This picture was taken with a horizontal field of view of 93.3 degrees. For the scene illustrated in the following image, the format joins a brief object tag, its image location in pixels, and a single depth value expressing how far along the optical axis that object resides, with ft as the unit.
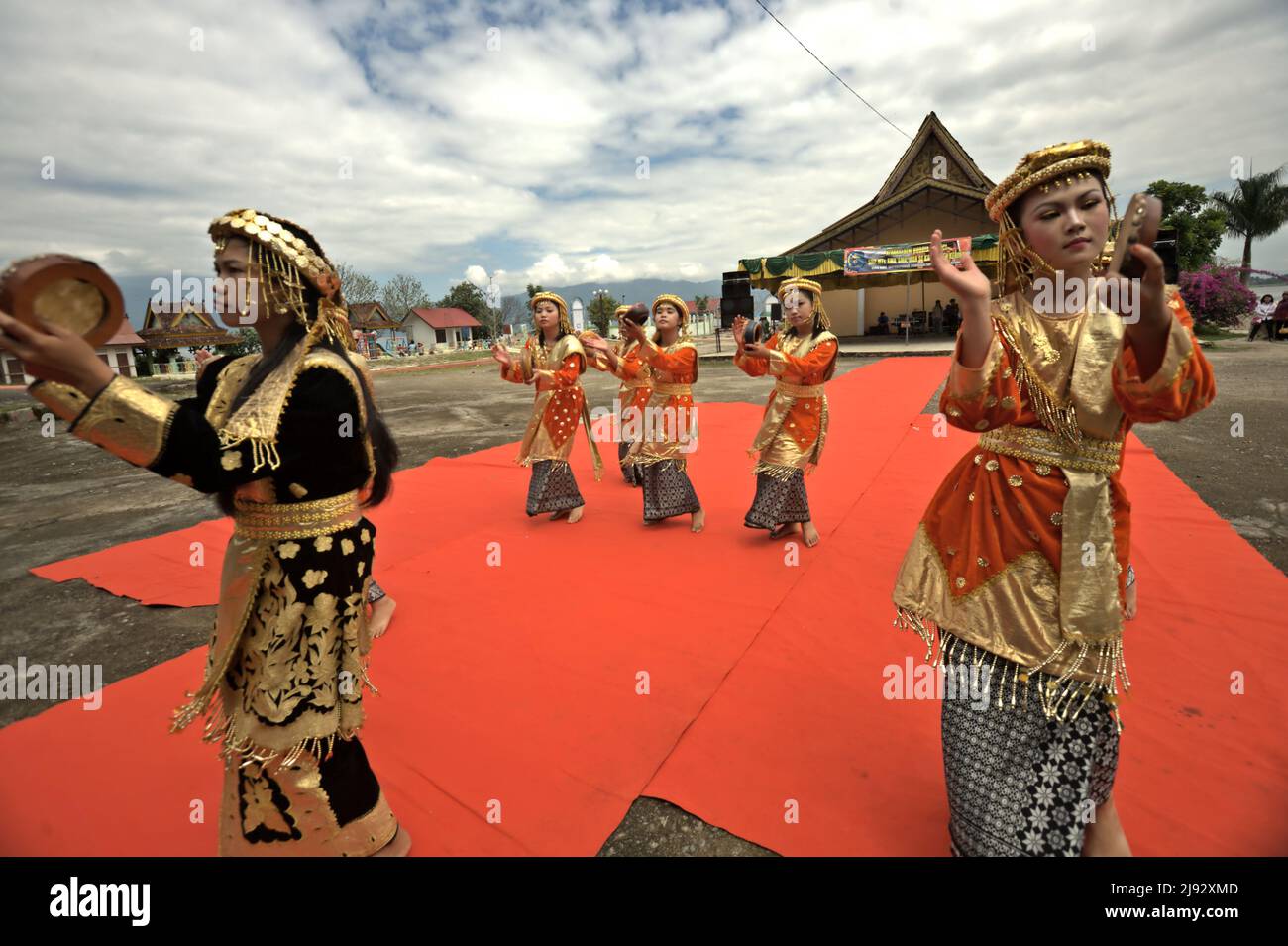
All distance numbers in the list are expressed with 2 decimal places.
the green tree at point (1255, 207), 88.63
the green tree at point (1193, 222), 77.25
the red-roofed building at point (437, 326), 180.65
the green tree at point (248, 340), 88.96
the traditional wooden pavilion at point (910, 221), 64.34
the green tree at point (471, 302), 194.70
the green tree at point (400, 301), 187.66
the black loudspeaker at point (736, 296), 53.72
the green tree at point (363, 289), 177.37
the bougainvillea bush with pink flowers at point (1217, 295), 67.97
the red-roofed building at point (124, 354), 90.89
